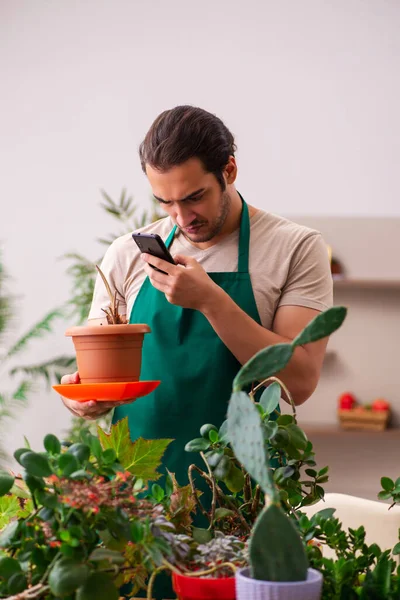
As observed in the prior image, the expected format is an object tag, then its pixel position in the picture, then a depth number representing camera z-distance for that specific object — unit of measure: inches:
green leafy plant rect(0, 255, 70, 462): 172.2
